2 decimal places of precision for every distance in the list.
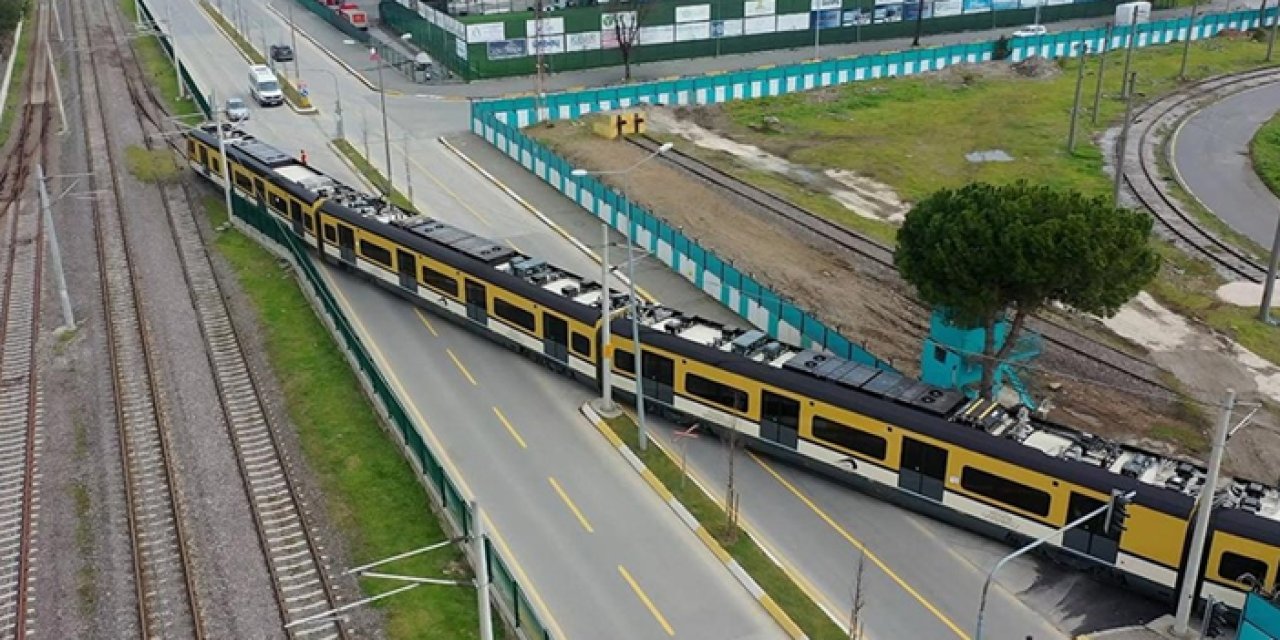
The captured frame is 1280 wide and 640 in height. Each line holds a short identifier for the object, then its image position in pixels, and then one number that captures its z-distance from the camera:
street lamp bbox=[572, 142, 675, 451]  32.77
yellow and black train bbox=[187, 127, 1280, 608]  26.27
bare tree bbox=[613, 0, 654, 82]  84.25
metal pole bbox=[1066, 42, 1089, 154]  64.12
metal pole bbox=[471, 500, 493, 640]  20.47
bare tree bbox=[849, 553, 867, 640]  25.48
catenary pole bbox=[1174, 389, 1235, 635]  22.17
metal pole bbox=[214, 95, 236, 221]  52.78
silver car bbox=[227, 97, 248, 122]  72.44
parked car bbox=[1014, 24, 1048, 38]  92.44
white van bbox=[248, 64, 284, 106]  76.69
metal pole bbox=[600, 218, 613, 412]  32.72
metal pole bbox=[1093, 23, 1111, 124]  71.62
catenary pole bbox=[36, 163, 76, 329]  41.97
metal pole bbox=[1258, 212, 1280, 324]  42.66
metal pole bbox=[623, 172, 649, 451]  33.12
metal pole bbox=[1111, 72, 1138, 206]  46.97
